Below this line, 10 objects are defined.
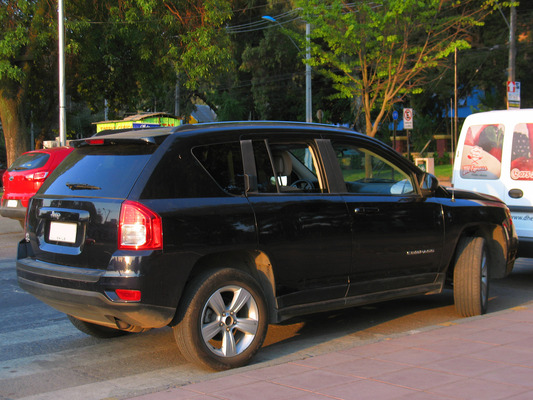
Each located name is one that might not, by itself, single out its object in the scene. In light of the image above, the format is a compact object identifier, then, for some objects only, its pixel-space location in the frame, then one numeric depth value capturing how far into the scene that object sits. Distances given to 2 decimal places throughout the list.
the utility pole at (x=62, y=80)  20.42
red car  12.20
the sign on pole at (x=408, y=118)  23.72
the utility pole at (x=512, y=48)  22.02
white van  8.19
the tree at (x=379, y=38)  21.22
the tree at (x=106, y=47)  22.09
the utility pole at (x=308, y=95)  26.72
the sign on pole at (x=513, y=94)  17.53
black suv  4.38
